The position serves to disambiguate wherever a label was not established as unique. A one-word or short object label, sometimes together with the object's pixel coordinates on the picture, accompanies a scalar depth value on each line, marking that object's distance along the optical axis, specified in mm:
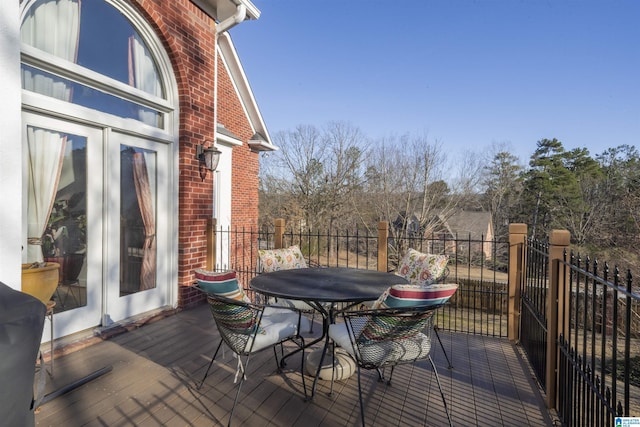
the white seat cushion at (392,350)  2251
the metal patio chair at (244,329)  2289
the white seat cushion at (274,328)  2473
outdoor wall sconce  4859
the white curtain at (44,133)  3082
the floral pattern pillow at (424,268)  3736
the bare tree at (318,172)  18172
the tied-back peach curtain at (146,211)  4191
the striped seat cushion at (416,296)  2199
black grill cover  1296
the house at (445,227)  15422
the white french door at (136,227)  3818
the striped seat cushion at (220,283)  2711
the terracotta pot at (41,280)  2805
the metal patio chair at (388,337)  2127
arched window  3125
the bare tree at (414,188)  15594
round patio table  2609
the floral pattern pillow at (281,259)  4301
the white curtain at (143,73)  4070
